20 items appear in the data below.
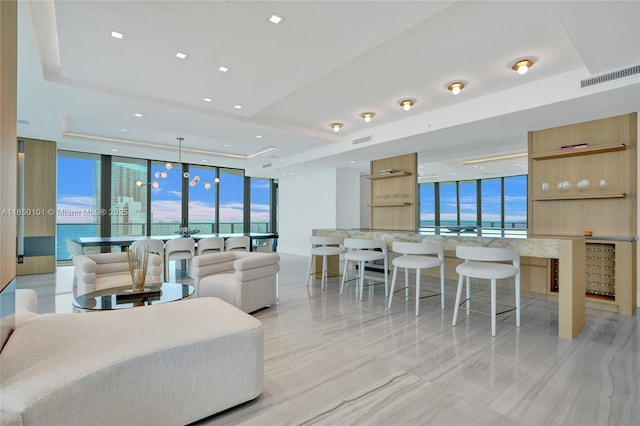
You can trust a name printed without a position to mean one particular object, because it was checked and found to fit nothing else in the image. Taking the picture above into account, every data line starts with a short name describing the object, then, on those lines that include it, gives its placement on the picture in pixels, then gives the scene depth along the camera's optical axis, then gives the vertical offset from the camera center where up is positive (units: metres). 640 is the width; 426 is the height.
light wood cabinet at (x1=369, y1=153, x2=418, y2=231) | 6.72 +0.49
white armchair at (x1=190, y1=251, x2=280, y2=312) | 3.55 -0.76
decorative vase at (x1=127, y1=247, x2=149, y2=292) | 3.21 -0.54
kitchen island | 2.98 -0.41
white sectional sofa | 1.22 -0.67
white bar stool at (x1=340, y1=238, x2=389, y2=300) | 4.34 -0.55
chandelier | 6.06 +0.77
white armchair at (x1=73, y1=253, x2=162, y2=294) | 3.56 -0.70
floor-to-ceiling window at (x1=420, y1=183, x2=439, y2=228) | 12.34 +0.41
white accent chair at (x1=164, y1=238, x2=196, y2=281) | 5.25 -0.59
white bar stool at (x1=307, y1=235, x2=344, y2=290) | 5.10 -0.56
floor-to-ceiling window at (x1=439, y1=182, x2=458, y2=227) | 11.91 +0.39
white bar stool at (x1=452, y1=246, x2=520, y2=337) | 3.07 -0.55
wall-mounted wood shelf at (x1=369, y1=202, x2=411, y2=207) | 6.79 +0.22
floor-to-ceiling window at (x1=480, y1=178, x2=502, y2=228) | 11.03 +0.40
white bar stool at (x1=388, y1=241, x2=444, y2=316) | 3.66 -0.54
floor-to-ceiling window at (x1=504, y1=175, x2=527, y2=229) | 10.53 +0.42
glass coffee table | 2.76 -0.79
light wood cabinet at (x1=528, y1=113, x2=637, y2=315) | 3.89 +0.25
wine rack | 3.99 -0.70
